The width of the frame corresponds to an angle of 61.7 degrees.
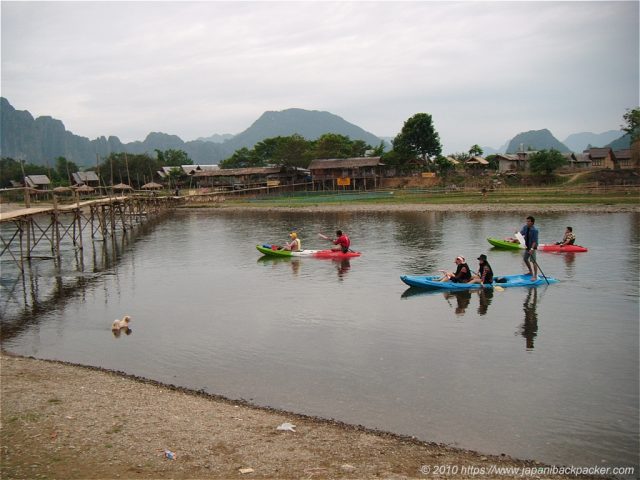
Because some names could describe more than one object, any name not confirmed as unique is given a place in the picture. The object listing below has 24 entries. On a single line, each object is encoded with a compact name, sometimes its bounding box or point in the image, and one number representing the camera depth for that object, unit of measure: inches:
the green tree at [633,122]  2787.9
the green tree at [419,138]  2923.2
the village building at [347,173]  2893.7
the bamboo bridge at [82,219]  1009.4
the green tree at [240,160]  3644.2
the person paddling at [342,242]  1008.0
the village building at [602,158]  3029.0
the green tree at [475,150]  3322.3
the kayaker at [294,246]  1051.9
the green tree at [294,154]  3250.5
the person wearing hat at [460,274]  734.5
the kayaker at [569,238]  1000.2
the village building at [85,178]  3248.5
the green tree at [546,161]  2500.0
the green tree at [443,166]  2885.3
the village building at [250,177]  3051.2
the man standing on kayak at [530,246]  697.0
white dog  613.0
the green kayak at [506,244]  1063.0
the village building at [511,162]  3132.4
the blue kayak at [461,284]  735.8
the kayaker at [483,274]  727.7
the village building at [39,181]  3034.0
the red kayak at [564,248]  1005.8
